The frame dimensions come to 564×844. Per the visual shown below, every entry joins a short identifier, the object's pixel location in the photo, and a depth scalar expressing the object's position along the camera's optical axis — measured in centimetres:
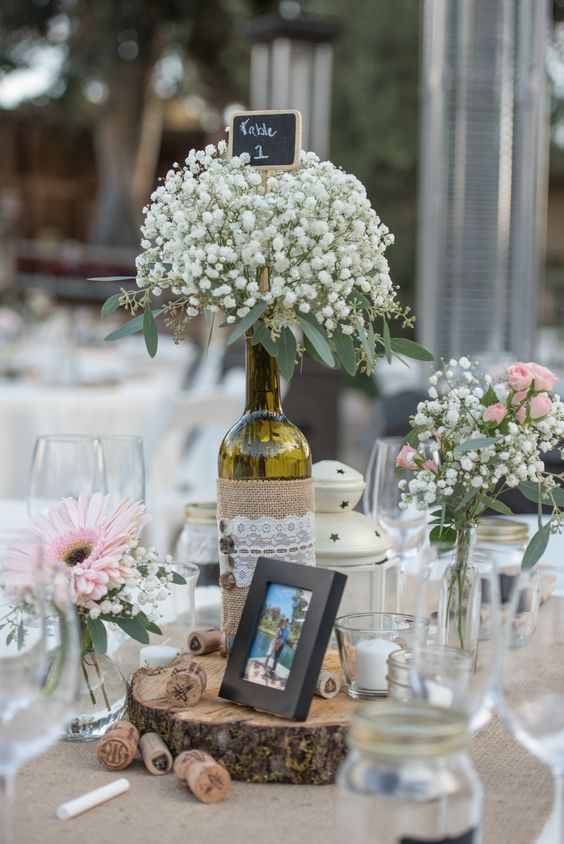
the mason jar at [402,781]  99
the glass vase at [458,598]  127
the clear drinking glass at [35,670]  107
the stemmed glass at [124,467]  163
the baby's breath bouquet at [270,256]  127
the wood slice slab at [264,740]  122
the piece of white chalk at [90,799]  116
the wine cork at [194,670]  128
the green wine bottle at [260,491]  134
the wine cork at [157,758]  123
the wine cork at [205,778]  119
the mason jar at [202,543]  162
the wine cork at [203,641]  140
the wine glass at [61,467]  162
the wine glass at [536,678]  108
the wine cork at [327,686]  128
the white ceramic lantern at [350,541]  142
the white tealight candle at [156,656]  138
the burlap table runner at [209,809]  115
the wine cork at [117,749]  123
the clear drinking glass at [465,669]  110
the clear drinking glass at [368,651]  128
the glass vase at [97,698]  129
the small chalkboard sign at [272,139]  134
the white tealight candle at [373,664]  128
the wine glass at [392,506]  145
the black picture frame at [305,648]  122
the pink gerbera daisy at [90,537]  125
